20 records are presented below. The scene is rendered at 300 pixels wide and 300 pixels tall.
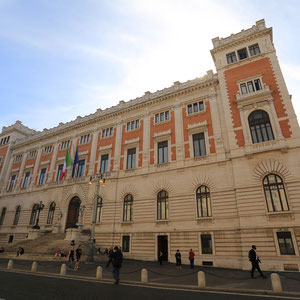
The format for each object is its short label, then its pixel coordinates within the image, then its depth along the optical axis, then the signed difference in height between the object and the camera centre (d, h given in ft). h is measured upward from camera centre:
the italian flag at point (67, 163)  105.09 +36.89
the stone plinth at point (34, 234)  95.20 +3.87
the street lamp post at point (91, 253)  62.95 -2.55
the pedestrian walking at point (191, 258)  59.16 -3.40
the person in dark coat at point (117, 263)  37.17 -3.04
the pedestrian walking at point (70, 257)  54.90 -3.22
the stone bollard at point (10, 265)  54.14 -5.18
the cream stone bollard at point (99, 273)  41.66 -5.30
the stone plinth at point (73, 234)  80.48 +3.37
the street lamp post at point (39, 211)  98.56 +14.42
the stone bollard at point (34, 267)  49.84 -5.27
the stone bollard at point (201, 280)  33.73 -5.16
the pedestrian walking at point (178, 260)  58.54 -3.89
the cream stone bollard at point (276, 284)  29.94 -5.00
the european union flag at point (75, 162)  103.32 +36.41
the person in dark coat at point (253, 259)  42.43 -2.52
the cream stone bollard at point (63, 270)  45.99 -5.39
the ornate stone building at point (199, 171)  61.21 +24.93
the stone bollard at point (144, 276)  37.53 -5.19
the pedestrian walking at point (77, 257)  53.42 -3.11
